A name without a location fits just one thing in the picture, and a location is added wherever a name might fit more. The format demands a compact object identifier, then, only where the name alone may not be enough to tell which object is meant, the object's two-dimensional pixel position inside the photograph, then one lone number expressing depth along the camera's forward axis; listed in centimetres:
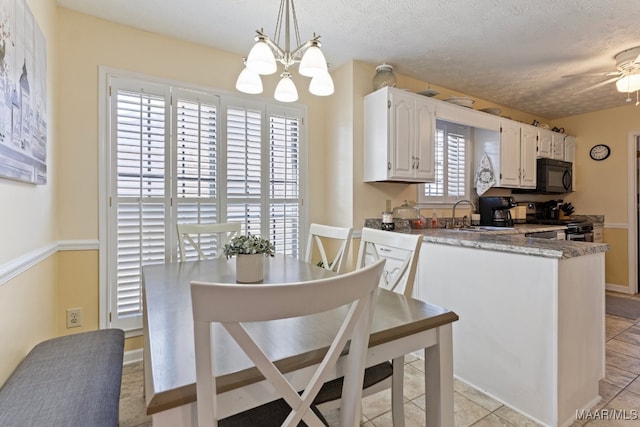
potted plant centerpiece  151
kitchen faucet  362
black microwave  404
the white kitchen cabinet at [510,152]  360
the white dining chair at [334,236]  193
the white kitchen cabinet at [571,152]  444
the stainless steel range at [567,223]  382
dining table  67
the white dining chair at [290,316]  59
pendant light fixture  141
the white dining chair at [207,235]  220
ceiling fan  262
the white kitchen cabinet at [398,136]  278
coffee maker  355
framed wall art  121
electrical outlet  216
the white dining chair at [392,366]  111
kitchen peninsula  163
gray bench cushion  98
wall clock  431
